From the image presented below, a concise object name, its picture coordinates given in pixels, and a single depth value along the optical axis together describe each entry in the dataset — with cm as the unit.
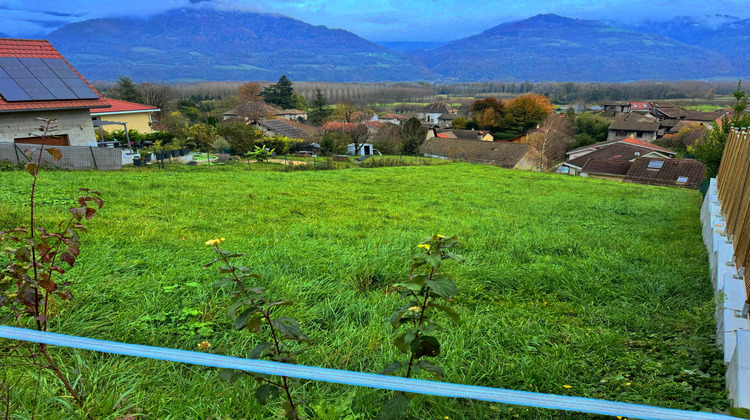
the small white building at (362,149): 4356
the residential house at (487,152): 3881
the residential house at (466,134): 5611
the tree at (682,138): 4700
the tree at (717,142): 1246
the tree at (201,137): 3155
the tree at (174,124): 3312
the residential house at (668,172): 2802
